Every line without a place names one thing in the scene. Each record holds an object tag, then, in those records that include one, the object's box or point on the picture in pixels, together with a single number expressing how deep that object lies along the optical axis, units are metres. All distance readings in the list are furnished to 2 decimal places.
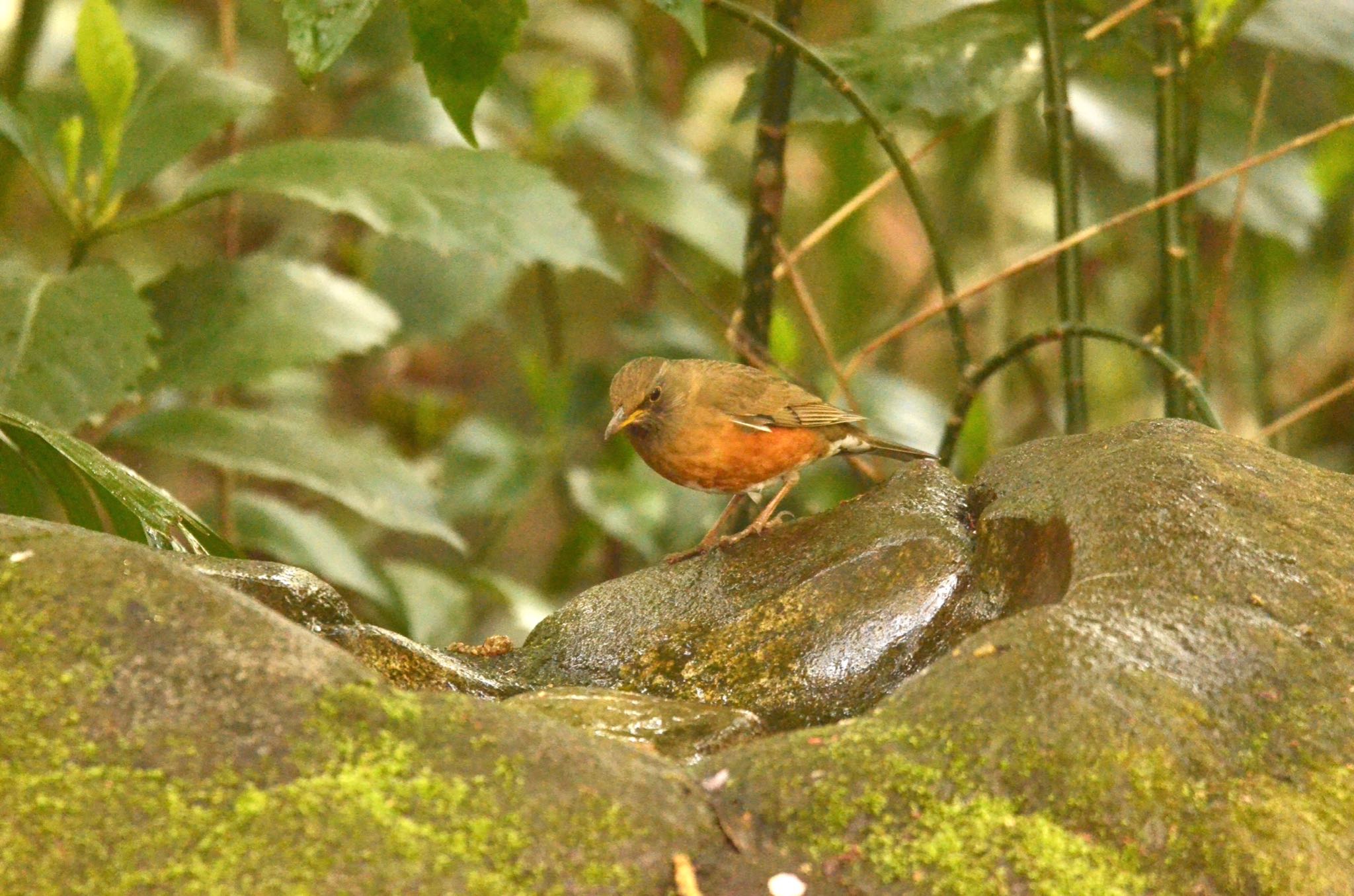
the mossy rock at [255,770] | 3.68
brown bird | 7.96
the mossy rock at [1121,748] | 4.05
